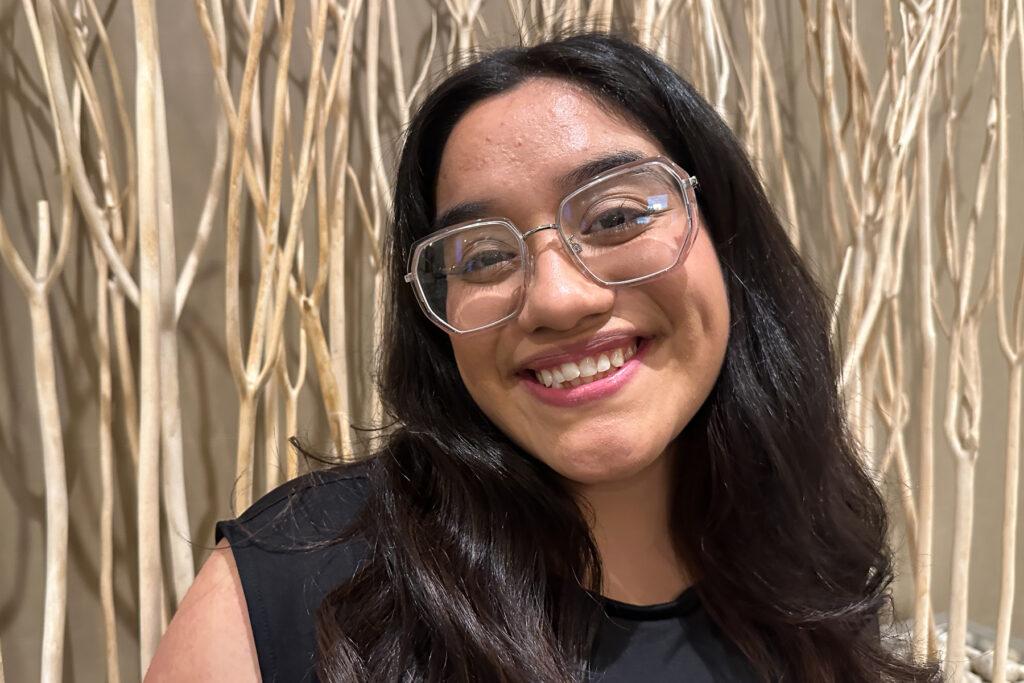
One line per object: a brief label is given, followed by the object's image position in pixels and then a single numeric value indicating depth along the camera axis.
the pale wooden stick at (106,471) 0.98
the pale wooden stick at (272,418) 1.06
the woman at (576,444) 0.67
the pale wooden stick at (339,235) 1.06
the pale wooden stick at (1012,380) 1.23
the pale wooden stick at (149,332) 0.85
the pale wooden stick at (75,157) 0.85
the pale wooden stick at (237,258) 0.93
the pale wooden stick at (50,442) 0.90
